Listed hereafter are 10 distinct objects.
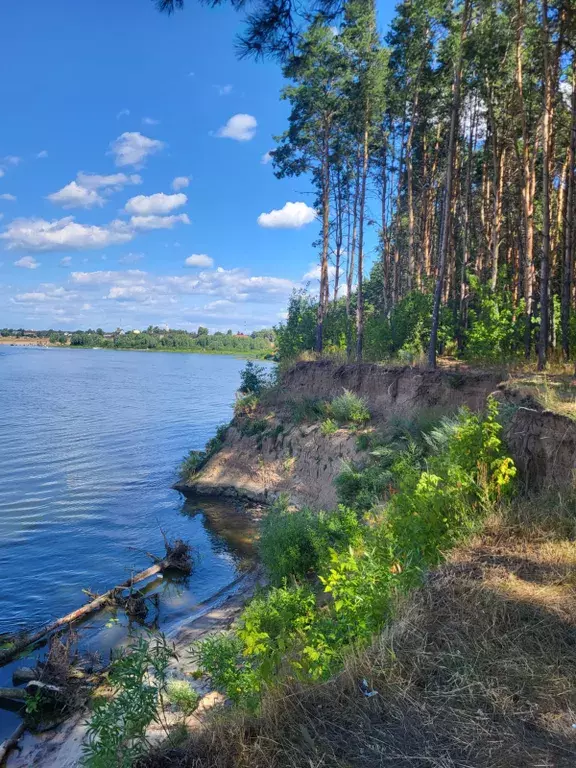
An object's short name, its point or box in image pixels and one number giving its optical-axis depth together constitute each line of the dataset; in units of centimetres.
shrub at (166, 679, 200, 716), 717
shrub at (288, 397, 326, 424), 2048
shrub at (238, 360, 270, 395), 2747
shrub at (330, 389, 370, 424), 1847
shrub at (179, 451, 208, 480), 2334
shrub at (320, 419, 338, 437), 1881
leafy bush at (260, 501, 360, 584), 1023
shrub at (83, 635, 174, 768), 382
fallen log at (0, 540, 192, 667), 1009
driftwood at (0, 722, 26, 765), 748
